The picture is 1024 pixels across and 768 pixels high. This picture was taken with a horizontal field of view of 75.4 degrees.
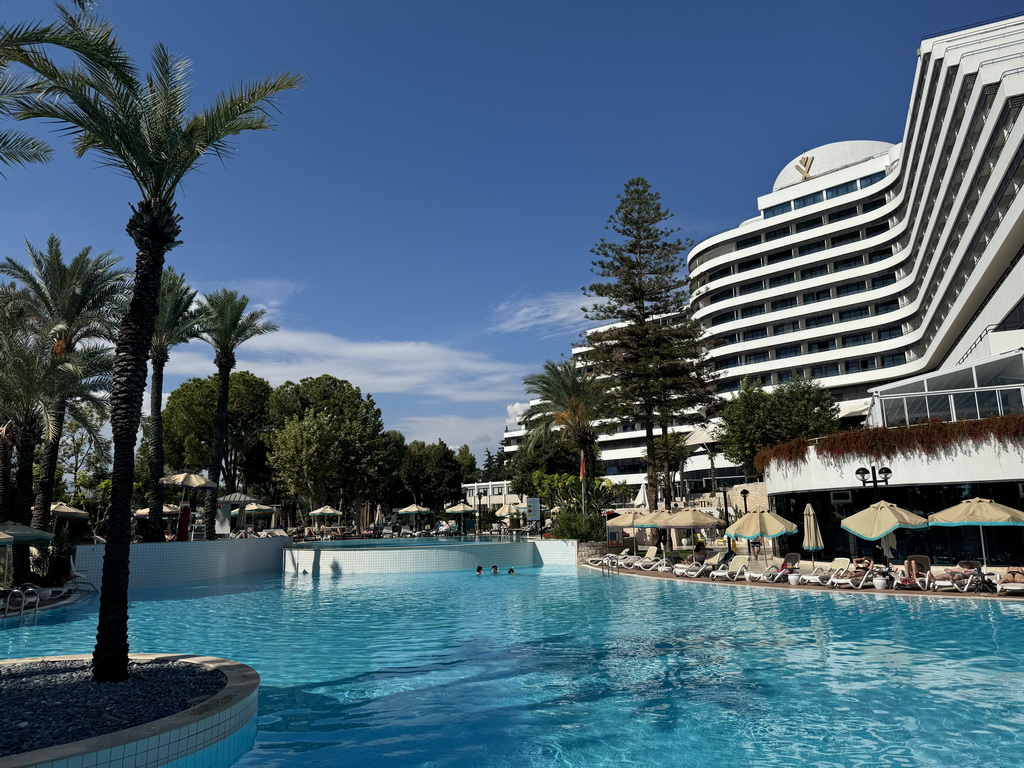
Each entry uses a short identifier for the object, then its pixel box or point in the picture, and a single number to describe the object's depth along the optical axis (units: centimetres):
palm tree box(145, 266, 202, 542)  2488
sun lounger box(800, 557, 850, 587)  1847
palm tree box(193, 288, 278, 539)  2895
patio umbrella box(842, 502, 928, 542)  1744
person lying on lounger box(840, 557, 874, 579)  1814
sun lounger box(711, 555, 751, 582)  2058
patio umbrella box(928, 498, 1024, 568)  1641
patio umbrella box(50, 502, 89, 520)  2375
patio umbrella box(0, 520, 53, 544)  1539
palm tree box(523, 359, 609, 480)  3666
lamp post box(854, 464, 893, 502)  2038
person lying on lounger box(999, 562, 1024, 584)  1595
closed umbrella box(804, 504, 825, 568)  2120
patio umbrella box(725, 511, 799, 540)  1986
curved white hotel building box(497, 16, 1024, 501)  2677
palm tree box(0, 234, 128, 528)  2070
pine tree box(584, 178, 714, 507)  3381
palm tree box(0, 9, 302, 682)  814
